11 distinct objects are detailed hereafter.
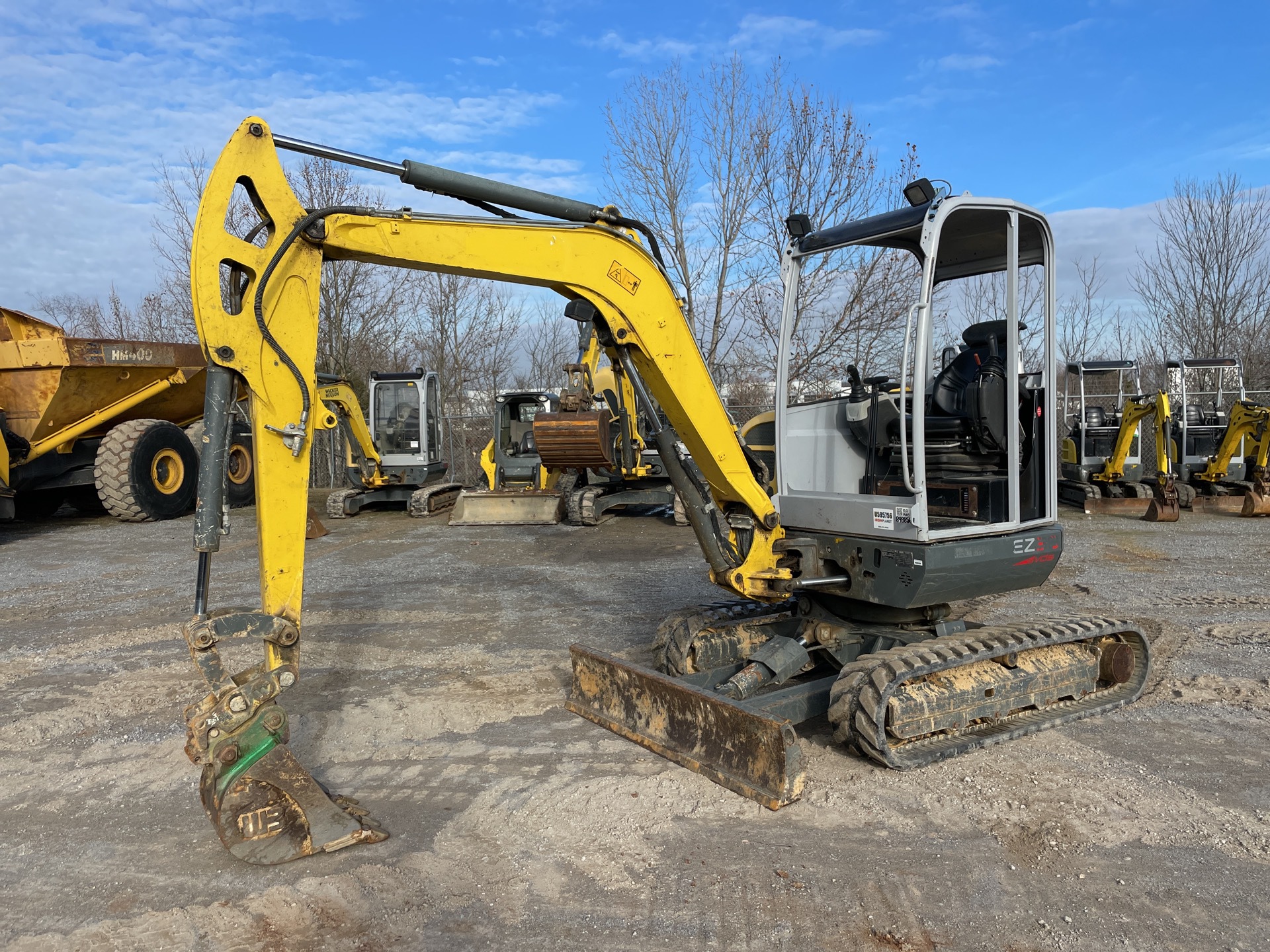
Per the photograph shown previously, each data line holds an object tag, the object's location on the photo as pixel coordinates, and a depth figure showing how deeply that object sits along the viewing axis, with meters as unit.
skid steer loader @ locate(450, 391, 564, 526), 14.68
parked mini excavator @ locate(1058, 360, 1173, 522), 15.48
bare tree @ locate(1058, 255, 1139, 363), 27.09
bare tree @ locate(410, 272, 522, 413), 26.23
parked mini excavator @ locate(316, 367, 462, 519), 16.02
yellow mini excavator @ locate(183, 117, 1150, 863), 3.67
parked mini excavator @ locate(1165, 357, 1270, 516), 15.40
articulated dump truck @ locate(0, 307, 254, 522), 13.48
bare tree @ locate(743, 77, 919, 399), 16.48
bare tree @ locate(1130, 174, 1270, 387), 25.64
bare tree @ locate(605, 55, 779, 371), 18.36
